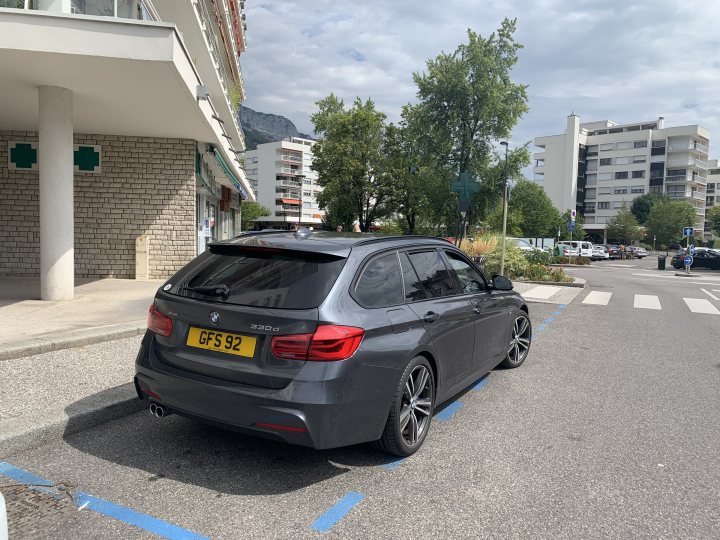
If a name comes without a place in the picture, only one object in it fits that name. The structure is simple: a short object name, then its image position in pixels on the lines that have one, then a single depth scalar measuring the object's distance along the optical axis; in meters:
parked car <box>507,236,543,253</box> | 22.38
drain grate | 2.80
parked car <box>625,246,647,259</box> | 56.51
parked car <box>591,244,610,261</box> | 49.97
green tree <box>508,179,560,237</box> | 68.62
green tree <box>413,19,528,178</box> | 33.19
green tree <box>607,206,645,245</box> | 74.06
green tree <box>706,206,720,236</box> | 73.36
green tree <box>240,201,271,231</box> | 98.25
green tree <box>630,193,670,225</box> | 83.31
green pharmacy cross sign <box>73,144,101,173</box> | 13.30
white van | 43.53
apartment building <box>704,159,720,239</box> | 114.31
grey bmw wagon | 3.22
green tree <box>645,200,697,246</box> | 71.94
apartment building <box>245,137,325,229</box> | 110.88
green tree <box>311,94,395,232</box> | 44.50
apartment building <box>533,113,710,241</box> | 89.75
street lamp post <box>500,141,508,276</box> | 31.40
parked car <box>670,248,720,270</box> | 35.34
